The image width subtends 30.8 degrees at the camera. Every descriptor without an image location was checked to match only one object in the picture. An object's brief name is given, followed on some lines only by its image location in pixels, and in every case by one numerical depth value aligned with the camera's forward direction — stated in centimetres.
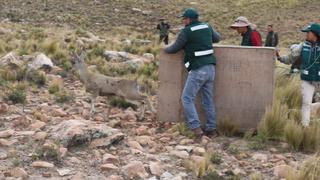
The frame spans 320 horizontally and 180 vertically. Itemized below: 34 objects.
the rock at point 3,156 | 750
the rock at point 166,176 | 711
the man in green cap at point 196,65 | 861
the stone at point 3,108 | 948
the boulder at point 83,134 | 793
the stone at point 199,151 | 796
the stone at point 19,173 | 693
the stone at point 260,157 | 791
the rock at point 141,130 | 889
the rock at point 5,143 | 796
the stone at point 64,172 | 706
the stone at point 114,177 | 697
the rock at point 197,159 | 737
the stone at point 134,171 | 709
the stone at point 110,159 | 750
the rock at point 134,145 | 813
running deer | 980
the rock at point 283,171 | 707
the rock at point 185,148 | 811
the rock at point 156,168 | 726
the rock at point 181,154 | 788
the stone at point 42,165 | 722
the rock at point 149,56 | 1755
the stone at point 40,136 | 817
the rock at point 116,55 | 1662
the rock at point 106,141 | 796
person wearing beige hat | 961
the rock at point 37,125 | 868
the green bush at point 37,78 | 1200
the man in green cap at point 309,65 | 845
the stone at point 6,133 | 830
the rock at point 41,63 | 1346
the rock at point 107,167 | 726
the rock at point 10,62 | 1306
